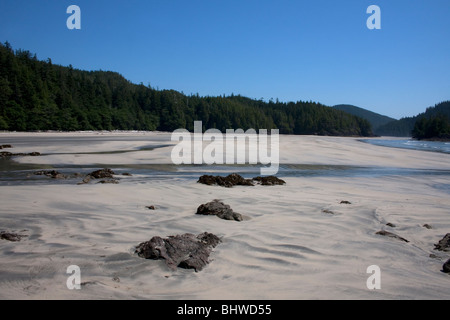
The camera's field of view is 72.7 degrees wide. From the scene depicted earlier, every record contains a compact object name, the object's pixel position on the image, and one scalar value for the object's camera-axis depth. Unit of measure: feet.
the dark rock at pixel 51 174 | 34.32
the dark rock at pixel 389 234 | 16.29
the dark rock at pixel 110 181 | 30.98
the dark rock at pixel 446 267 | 12.20
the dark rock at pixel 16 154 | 60.16
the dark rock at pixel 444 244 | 14.88
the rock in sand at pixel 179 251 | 11.81
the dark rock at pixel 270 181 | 33.09
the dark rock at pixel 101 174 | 34.51
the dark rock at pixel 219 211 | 19.10
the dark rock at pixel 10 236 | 13.67
